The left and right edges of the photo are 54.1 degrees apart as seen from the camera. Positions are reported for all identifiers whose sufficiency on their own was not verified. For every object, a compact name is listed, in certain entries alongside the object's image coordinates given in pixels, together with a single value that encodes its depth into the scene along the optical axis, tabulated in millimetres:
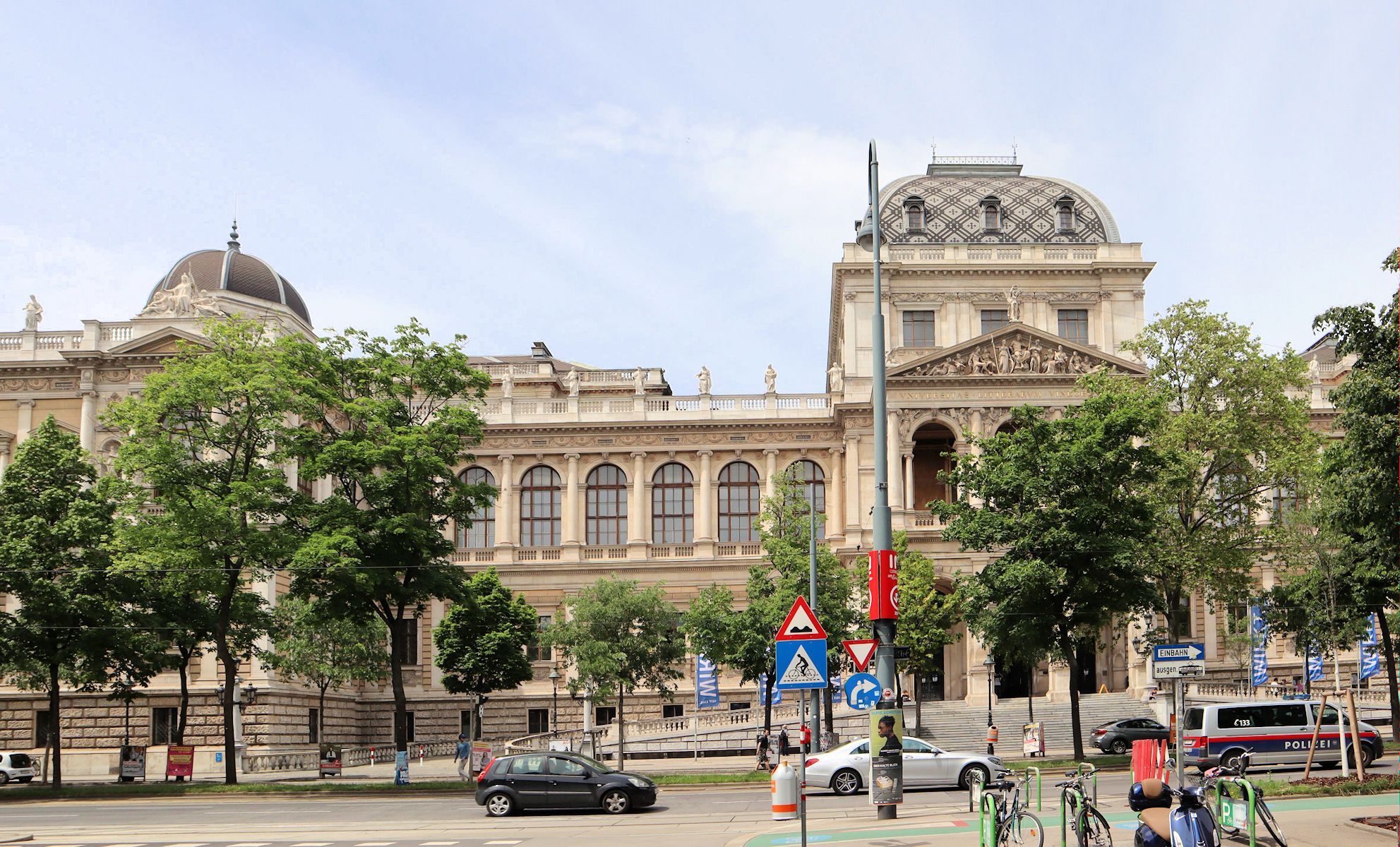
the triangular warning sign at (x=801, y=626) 18438
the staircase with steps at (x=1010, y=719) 54875
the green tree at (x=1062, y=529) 42188
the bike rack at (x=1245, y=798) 15148
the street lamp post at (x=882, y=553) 21922
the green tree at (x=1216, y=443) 46469
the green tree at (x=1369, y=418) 24109
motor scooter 12969
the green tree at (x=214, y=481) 41688
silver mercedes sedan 33594
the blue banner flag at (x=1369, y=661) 50594
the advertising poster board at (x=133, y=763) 47625
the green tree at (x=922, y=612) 54438
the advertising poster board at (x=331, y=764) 47062
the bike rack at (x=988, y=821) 16625
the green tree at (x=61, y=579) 43031
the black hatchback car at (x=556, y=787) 30703
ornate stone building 66688
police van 36344
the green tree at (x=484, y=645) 52156
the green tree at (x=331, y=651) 57906
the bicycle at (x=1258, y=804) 16359
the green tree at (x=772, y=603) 51562
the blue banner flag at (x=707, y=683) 55375
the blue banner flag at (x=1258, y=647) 52250
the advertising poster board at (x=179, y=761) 46469
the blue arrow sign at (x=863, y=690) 20484
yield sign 21234
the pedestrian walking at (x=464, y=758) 50350
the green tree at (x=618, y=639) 53031
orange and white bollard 19984
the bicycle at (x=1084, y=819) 16250
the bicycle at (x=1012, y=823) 17000
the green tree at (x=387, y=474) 41562
